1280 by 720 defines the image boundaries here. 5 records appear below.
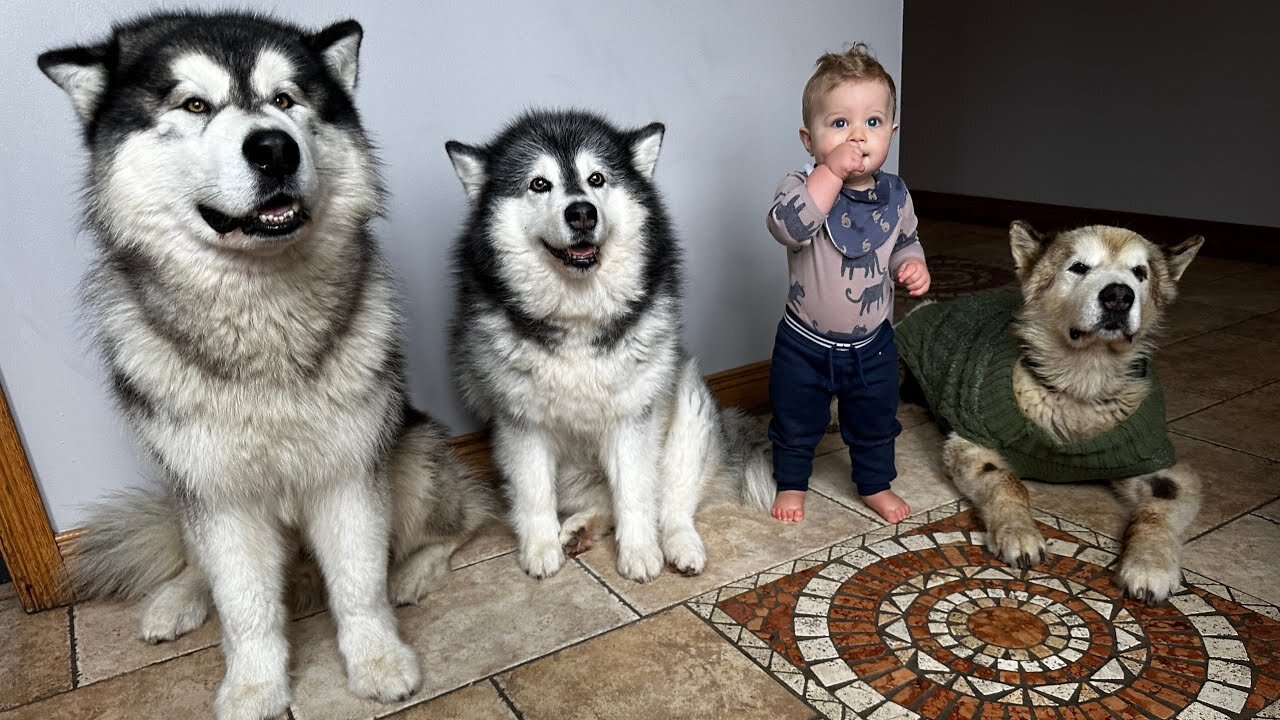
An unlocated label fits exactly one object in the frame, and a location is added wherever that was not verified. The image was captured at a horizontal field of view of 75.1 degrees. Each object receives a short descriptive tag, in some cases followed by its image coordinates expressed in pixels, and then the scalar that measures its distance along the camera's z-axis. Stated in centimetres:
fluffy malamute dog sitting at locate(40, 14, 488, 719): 152
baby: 223
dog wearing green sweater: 235
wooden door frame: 226
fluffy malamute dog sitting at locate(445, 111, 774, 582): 208
